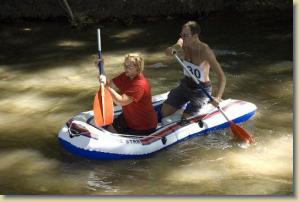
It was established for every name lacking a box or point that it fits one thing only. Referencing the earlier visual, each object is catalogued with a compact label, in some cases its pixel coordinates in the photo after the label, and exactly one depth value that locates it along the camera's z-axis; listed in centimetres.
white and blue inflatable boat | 1209
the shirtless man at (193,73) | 1269
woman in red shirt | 1157
